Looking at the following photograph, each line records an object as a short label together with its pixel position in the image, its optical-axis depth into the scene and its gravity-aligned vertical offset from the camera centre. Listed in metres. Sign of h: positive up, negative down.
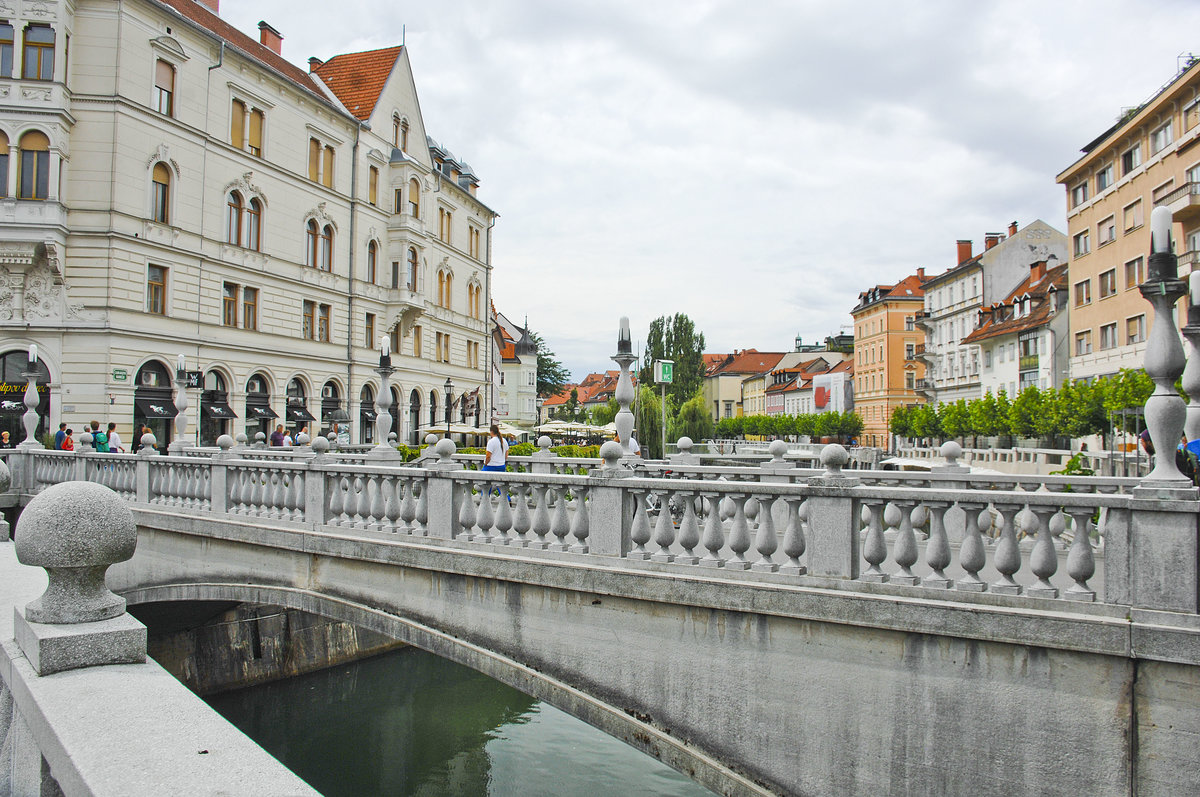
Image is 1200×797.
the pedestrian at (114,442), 21.33 -0.33
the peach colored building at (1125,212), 30.36 +10.38
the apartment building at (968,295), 58.81 +11.56
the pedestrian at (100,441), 18.98 -0.26
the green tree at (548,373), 97.94 +7.90
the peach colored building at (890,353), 76.06 +8.68
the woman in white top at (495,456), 12.94 -0.35
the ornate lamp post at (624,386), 9.40 +0.60
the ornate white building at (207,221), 24.89 +8.31
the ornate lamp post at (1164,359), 5.20 +0.57
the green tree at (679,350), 82.75 +9.50
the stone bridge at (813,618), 5.08 -1.47
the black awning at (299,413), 34.47 +0.86
